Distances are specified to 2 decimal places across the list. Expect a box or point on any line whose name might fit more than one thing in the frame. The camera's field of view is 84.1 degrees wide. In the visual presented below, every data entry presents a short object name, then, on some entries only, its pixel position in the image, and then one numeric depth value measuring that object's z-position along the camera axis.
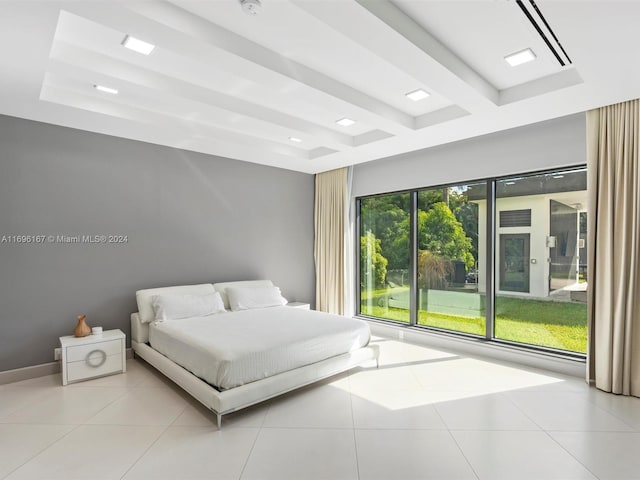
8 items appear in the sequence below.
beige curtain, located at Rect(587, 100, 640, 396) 3.16
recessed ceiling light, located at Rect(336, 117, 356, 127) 3.88
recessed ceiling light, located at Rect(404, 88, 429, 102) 3.23
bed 2.78
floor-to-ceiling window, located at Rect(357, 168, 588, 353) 3.88
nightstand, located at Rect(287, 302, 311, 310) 5.42
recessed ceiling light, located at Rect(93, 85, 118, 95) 3.04
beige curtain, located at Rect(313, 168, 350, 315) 5.75
